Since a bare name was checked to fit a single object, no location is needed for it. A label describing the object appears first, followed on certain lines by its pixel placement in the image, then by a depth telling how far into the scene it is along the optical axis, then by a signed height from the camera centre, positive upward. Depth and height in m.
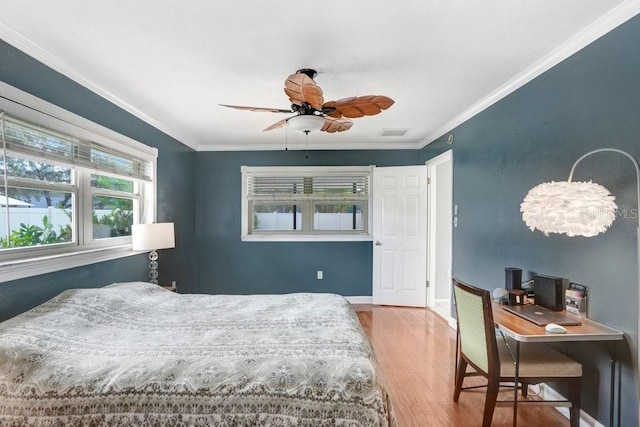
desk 1.77 -0.66
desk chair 1.92 -0.90
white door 4.80 -0.35
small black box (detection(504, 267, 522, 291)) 2.49 -0.50
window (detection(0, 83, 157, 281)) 2.04 +0.16
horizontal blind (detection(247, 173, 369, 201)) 5.11 +0.38
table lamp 3.08 -0.26
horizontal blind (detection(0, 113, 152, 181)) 2.03 +0.45
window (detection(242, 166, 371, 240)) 5.09 +0.12
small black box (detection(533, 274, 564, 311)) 2.19 -0.54
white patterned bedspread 1.33 -0.72
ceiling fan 2.02 +0.73
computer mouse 1.79 -0.64
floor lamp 1.70 +0.03
